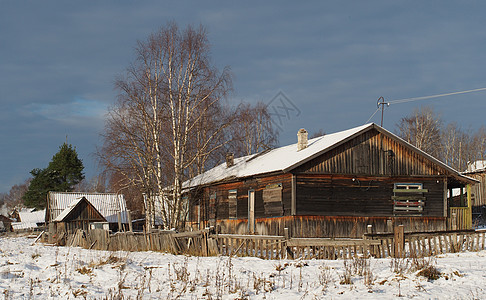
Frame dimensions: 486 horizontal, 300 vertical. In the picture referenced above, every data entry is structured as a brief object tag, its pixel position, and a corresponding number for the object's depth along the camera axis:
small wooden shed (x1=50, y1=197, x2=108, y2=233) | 41.00
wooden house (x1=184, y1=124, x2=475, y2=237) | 25.23
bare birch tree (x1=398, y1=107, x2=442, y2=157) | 58.78
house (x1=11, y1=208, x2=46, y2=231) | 72.06
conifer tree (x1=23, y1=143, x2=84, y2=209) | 67.25
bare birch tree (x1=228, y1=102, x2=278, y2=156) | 51.56
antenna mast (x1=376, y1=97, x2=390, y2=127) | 30.95
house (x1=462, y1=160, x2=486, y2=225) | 38.19
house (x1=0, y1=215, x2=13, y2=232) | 88.06
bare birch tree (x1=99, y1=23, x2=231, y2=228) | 29.00
